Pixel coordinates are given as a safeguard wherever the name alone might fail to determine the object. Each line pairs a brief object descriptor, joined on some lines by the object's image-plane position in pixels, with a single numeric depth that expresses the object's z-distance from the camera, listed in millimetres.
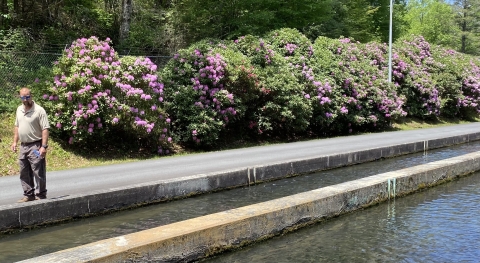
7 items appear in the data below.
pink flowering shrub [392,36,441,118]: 29469
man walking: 7938
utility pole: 26816
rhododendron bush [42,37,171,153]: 14180
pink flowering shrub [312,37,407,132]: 23000
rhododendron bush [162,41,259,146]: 16859
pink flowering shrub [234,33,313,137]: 19438
